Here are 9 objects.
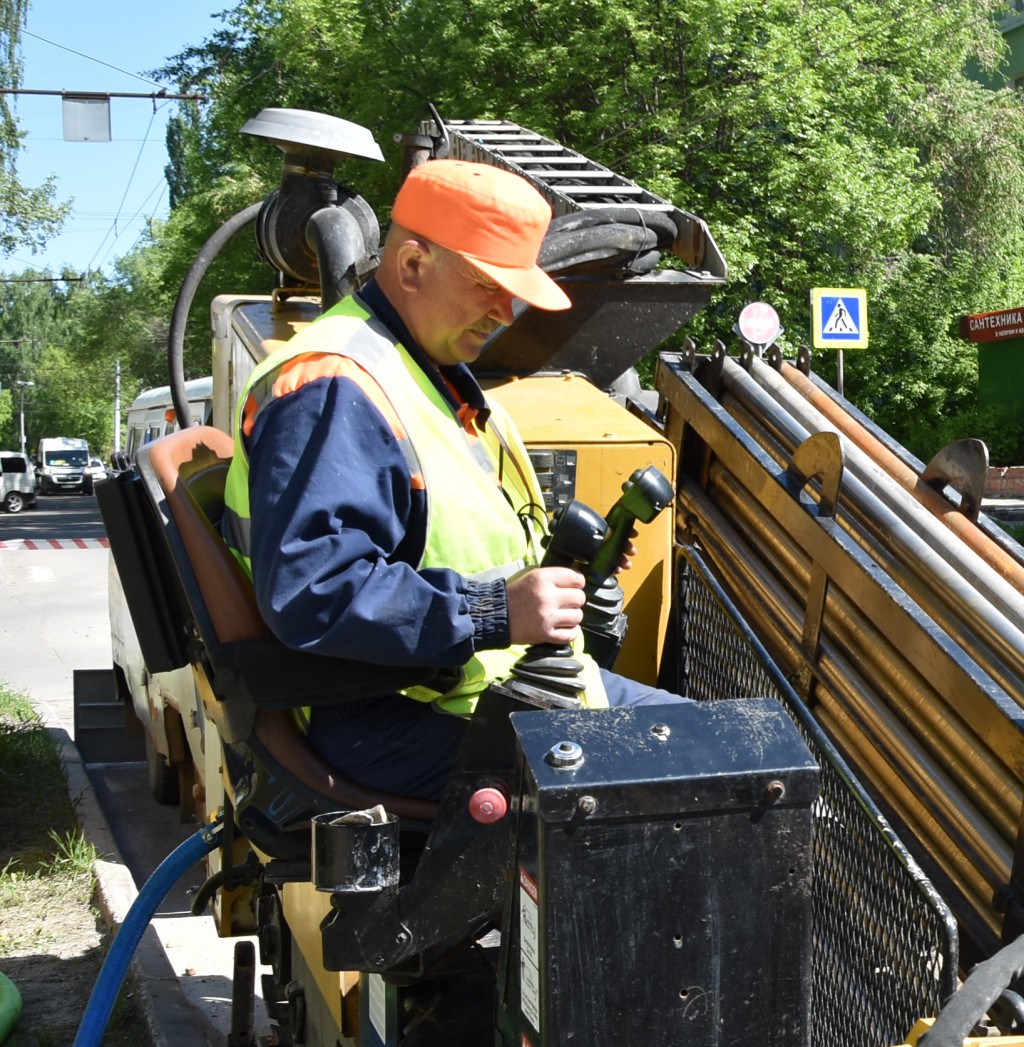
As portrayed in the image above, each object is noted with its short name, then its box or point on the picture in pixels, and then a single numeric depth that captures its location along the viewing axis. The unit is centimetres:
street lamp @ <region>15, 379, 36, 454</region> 7769
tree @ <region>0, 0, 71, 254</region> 2414
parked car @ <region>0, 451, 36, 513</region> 4269
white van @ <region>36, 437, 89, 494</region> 5550
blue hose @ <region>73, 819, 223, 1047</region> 274
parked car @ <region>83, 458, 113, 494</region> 5406
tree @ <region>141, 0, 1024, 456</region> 1778
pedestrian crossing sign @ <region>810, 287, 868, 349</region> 1221
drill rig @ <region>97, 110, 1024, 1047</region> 158
